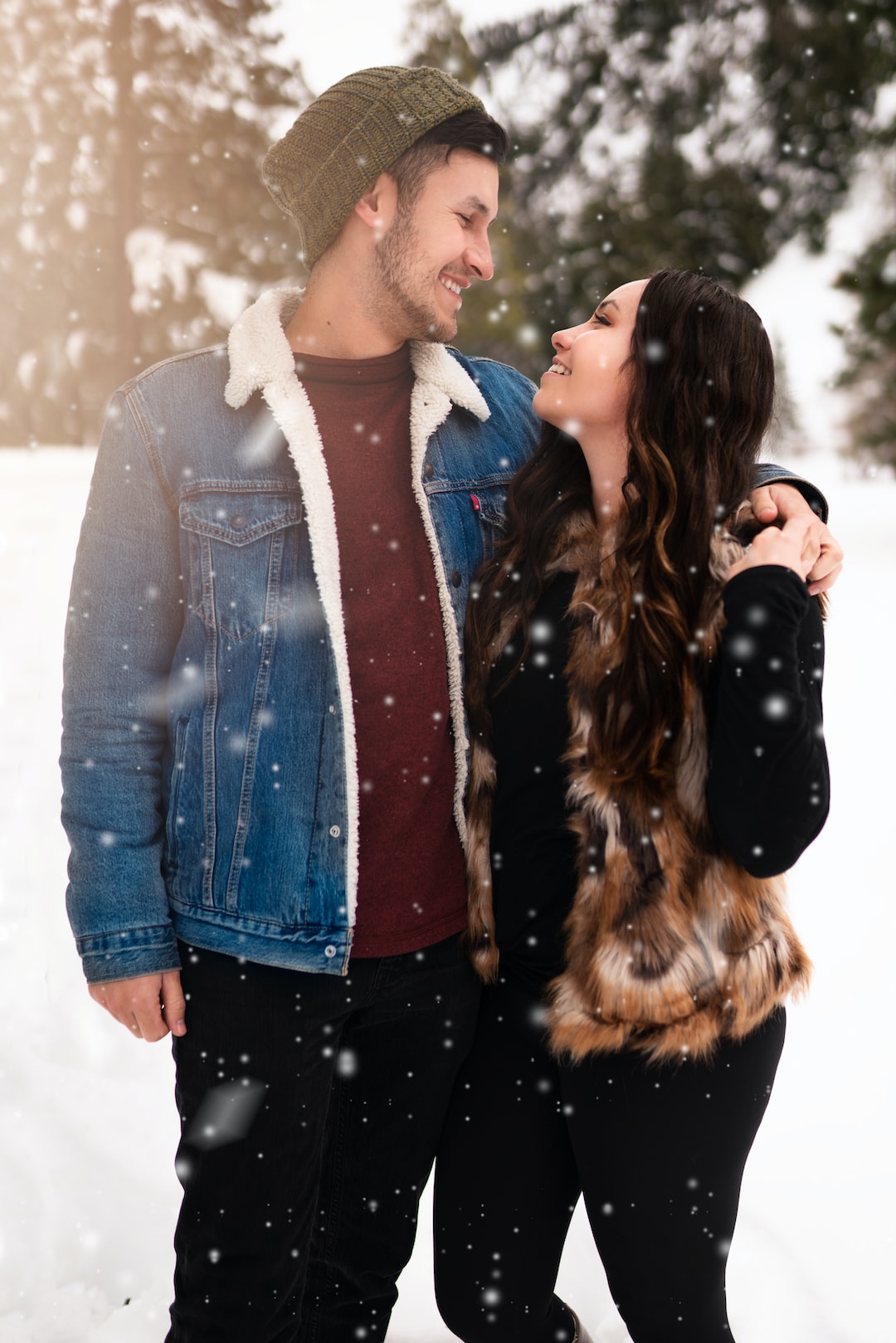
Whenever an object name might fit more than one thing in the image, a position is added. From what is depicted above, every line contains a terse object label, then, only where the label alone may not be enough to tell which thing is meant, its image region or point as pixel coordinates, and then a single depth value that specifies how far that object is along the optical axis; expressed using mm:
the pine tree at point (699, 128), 12016
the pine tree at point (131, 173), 11414
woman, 1806
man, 1984
